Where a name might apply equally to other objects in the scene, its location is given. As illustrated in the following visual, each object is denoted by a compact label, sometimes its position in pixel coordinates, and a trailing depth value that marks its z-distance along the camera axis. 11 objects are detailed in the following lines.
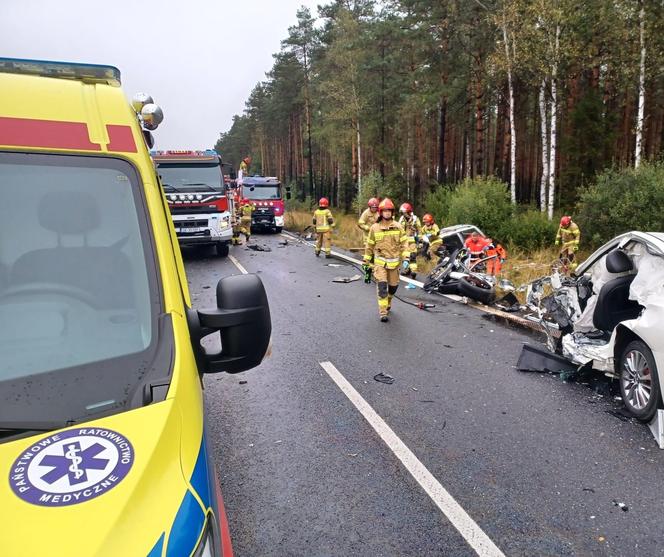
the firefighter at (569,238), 13.78
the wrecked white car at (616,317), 4.10
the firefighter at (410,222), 13.91
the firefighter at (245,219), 20.69
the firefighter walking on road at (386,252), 7.88
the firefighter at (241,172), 18.93
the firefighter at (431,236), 13.00
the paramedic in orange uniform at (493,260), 10.48
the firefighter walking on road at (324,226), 15.05
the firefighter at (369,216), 12.58
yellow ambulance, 1.21
